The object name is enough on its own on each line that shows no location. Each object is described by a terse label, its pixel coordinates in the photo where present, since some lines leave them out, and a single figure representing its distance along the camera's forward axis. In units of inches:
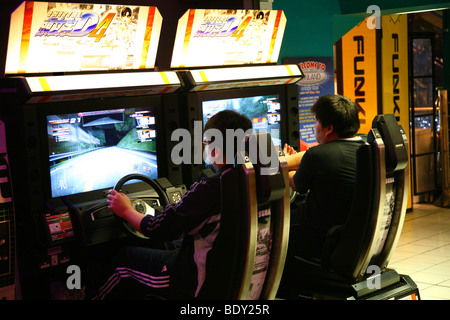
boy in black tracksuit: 102.8
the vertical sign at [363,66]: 251.4
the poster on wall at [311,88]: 201.0
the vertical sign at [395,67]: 258.1
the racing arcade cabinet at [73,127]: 112.3
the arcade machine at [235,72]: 141.0
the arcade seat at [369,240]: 122.0
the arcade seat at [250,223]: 99.7
